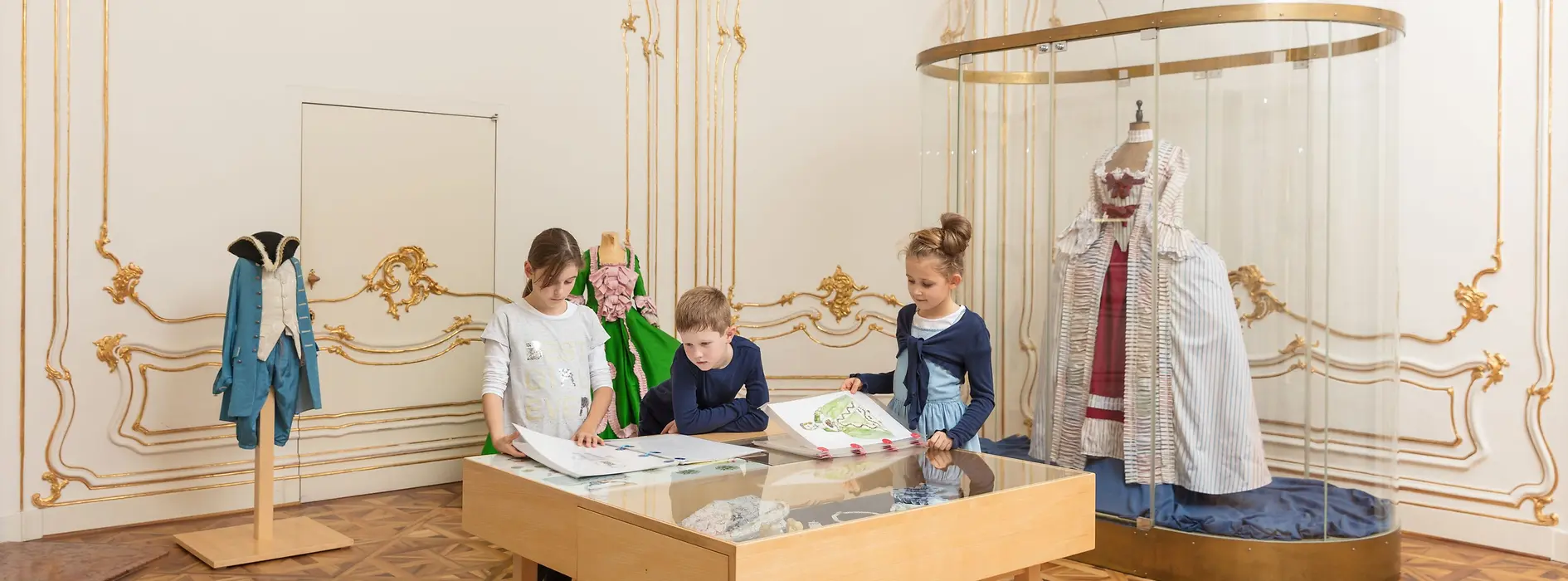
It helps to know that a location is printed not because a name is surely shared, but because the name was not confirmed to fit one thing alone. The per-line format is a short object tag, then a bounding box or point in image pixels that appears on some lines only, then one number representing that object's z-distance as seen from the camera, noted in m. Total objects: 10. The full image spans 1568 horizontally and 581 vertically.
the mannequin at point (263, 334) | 3.71
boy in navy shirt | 2.88
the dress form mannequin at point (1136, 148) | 3.55
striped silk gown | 3.47
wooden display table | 1.69
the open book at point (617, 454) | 2.20
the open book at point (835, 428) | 2.43
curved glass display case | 3.39
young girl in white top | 3.05
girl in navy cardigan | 2.88
